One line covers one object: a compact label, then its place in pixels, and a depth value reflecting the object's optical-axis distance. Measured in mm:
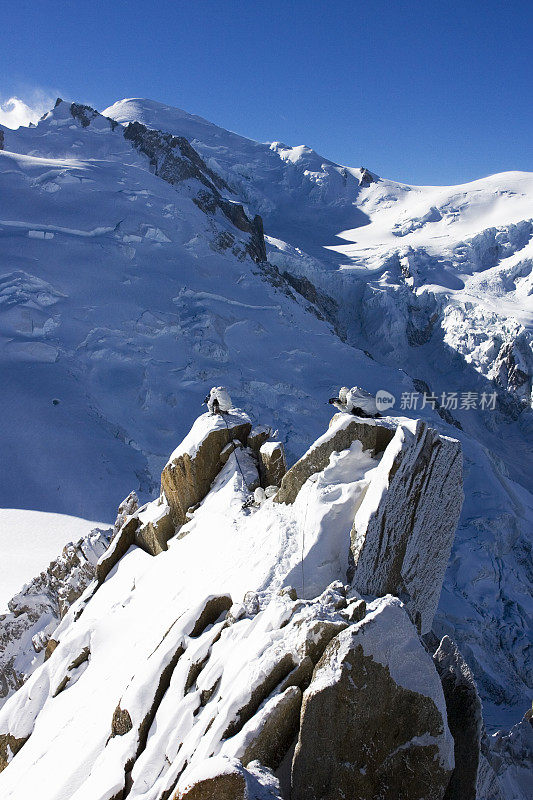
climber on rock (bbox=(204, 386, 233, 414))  14812
